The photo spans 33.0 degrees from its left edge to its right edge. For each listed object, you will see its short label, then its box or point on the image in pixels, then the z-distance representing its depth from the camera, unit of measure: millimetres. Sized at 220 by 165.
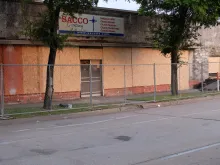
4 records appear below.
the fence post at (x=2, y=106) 13531
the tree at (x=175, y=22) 18641
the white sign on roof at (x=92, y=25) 19359
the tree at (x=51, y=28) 15055
